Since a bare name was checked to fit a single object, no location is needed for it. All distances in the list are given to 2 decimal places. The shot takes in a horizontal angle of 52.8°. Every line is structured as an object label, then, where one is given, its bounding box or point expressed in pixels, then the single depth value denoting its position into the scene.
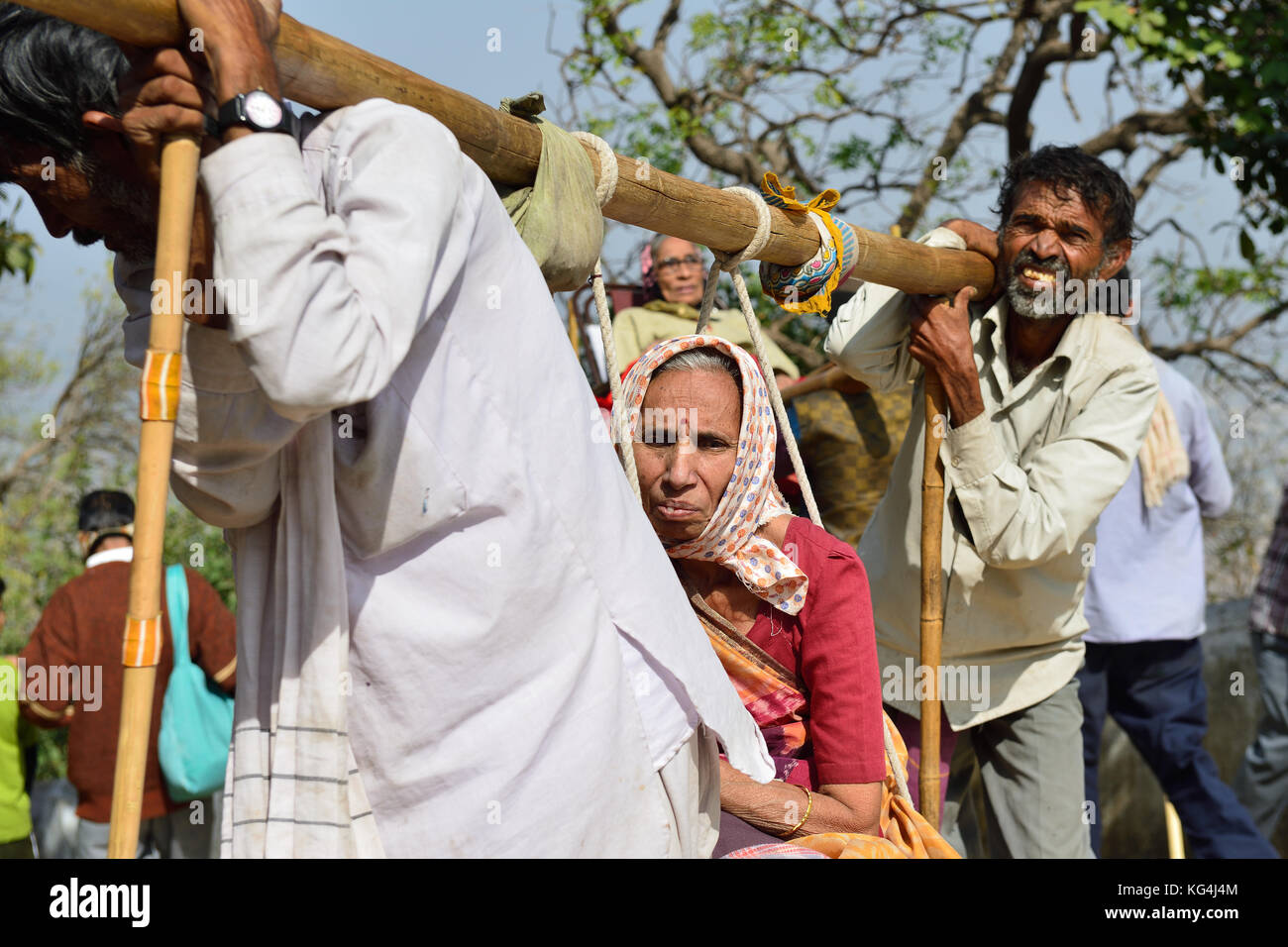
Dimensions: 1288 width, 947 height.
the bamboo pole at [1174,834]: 4.66
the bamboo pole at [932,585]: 2.94
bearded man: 3.19
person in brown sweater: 4.62
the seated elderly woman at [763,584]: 2.36
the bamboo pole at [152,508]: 1.30
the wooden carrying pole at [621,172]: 1.34
